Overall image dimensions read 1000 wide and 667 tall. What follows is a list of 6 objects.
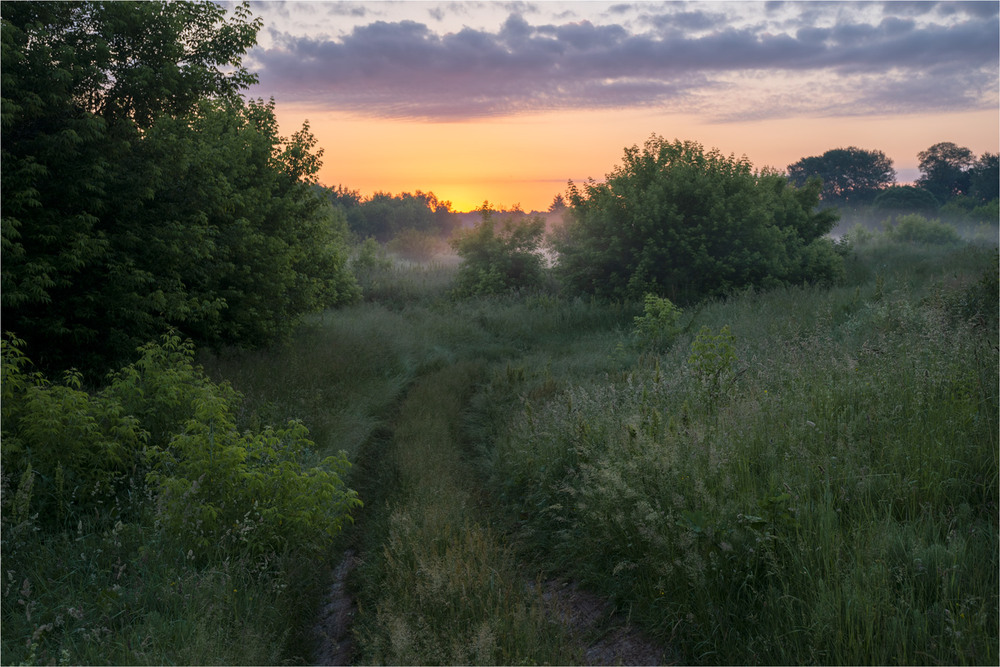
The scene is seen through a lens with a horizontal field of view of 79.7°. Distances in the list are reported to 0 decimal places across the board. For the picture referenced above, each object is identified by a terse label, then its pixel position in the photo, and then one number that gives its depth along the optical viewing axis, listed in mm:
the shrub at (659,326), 14438
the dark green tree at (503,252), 28562
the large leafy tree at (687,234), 22188
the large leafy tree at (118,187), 8359
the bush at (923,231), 40391
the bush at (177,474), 5109
